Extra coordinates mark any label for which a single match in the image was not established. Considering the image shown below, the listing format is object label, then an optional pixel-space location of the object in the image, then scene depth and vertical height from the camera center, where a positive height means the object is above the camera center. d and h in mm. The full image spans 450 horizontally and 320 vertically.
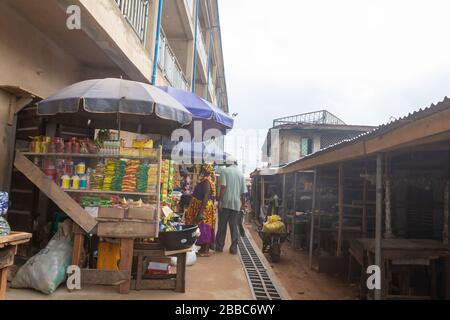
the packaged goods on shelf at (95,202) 4316 -207
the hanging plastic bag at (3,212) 2671 -248
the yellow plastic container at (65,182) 4383 +14
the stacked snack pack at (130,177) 4402 +113
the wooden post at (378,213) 4621 -208
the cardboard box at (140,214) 4176 -319
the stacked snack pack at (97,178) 4449 +81
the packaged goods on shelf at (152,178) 4371 +109
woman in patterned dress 6668 -389
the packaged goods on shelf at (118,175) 4422 +130
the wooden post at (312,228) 7921 -764
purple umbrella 6004 +1358
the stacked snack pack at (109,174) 4430 +138
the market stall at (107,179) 4137 +61
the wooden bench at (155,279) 4344 -1010
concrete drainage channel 4770 -1375
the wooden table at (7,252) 2633 -544
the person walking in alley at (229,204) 7328 -283
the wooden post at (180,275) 4414 -1074
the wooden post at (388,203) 5242 -81
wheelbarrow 8266 -1176
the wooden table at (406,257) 4996 -840
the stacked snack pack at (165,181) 5137 +99
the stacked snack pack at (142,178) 4391 +105
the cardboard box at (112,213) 4172 -327
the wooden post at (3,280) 2711 -762
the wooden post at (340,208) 7125 -257
